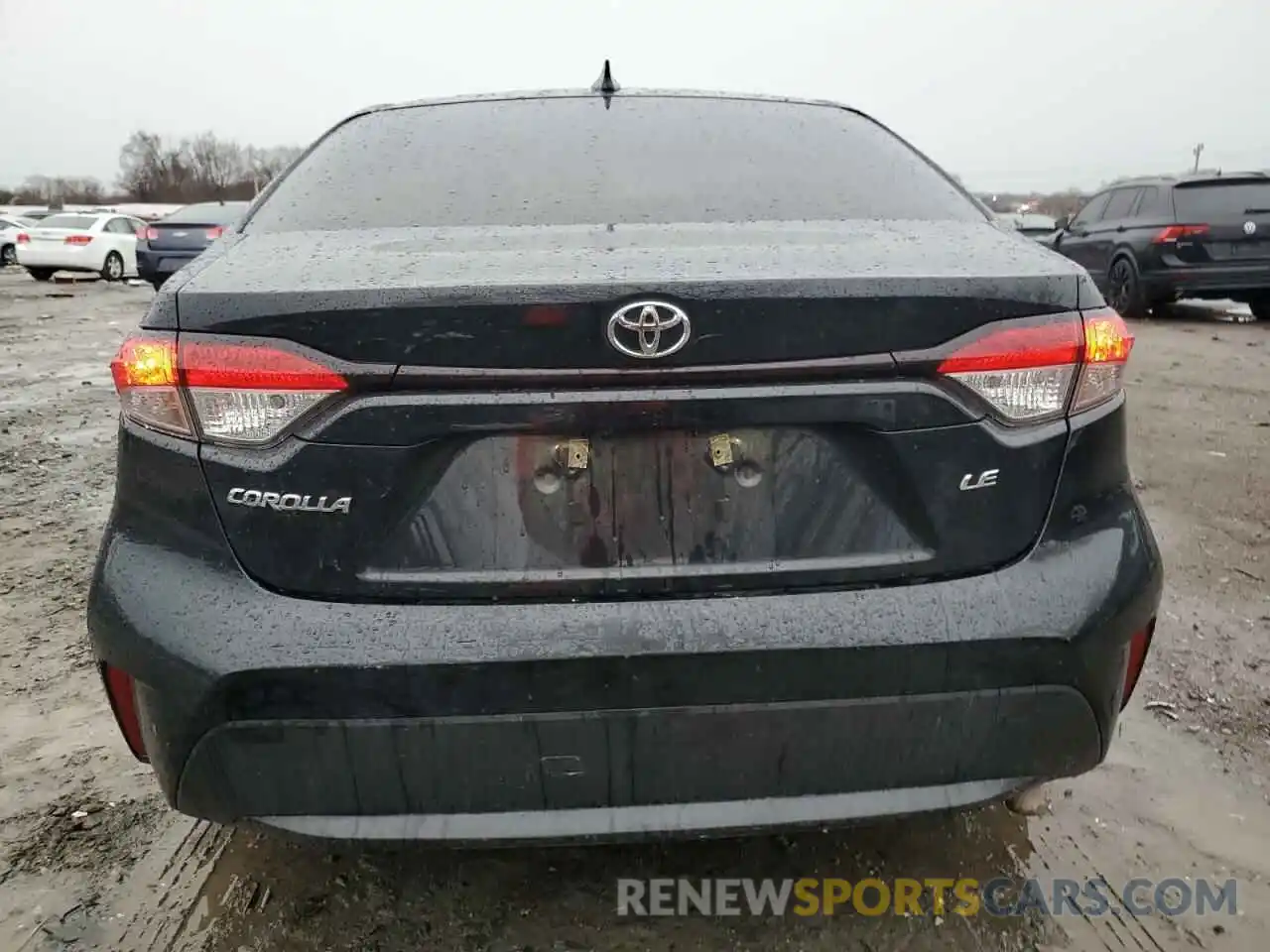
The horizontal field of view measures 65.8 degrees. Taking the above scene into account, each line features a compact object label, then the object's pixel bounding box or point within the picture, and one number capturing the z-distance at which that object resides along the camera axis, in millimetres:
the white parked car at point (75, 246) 21484
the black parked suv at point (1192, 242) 10680
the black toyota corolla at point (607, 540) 1484
